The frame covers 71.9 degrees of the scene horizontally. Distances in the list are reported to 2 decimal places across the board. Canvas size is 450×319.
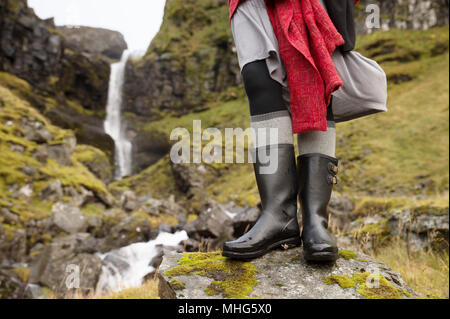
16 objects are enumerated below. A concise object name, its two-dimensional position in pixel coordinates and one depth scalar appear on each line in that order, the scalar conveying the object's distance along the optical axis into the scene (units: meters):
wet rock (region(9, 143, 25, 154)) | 14.08
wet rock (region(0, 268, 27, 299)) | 5.50
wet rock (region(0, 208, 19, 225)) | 10.02
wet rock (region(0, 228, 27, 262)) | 8.48
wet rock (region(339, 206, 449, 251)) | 3.89
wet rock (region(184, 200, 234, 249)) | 7.93
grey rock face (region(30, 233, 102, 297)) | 6.69
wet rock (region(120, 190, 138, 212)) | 15.94
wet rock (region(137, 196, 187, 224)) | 13.66
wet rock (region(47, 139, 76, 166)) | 15.93
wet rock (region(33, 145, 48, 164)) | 14.66
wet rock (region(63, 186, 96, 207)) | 13.89
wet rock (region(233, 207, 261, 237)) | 7.47
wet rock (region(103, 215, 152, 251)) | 9.97
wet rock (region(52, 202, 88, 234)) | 11.37
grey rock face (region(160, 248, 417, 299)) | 1.52
